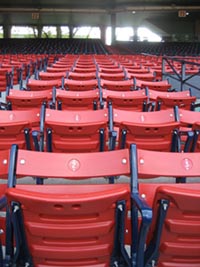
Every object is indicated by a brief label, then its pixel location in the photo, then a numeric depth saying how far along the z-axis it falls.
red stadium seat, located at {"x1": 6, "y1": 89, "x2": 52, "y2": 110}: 3.78
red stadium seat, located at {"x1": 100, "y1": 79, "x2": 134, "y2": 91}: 4.98
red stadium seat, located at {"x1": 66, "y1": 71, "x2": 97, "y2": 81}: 6.02
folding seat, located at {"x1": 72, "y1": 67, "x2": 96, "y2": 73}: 7.00
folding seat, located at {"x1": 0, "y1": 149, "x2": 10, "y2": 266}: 1.71
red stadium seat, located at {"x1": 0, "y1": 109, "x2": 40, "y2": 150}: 2.56
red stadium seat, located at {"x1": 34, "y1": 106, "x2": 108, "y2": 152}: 2.62
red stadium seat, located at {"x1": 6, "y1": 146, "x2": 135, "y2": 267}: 1.23
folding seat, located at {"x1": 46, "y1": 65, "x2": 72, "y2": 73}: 6.97
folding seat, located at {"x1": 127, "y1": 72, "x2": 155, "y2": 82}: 6.06
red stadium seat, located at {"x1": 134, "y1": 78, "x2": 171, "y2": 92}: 5.15
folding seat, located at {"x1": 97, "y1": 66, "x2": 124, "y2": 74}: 6.78
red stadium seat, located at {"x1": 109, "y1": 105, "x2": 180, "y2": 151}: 2.63
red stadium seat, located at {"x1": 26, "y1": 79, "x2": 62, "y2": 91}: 5.04
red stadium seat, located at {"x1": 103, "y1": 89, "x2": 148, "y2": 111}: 3.86
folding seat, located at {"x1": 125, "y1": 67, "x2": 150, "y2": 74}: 6.80
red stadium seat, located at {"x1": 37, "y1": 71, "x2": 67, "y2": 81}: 6.12
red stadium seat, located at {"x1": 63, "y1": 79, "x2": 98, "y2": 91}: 5.07
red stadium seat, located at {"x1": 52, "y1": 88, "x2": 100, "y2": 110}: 3.83
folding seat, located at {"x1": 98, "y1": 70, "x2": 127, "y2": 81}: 6.04
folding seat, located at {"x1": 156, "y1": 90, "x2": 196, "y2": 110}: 3.97
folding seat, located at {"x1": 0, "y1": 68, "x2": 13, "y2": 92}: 6.47
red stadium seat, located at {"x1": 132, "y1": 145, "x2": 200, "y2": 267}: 1.28
